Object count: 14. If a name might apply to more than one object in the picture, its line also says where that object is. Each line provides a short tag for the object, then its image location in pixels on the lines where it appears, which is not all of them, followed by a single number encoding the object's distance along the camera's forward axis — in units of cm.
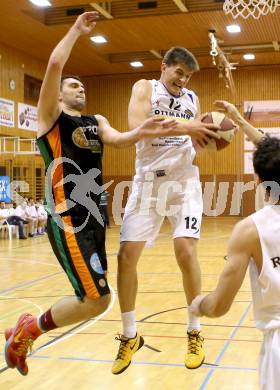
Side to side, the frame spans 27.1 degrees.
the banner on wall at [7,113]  1952
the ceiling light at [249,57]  2233
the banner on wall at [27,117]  2084
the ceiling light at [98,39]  1962
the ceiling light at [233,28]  1841
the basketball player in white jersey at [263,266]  262
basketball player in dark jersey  424
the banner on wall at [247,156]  2422
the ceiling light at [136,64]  2362
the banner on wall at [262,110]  2403
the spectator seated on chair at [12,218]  1659
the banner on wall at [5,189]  1761
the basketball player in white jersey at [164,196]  471
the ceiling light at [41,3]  1582
